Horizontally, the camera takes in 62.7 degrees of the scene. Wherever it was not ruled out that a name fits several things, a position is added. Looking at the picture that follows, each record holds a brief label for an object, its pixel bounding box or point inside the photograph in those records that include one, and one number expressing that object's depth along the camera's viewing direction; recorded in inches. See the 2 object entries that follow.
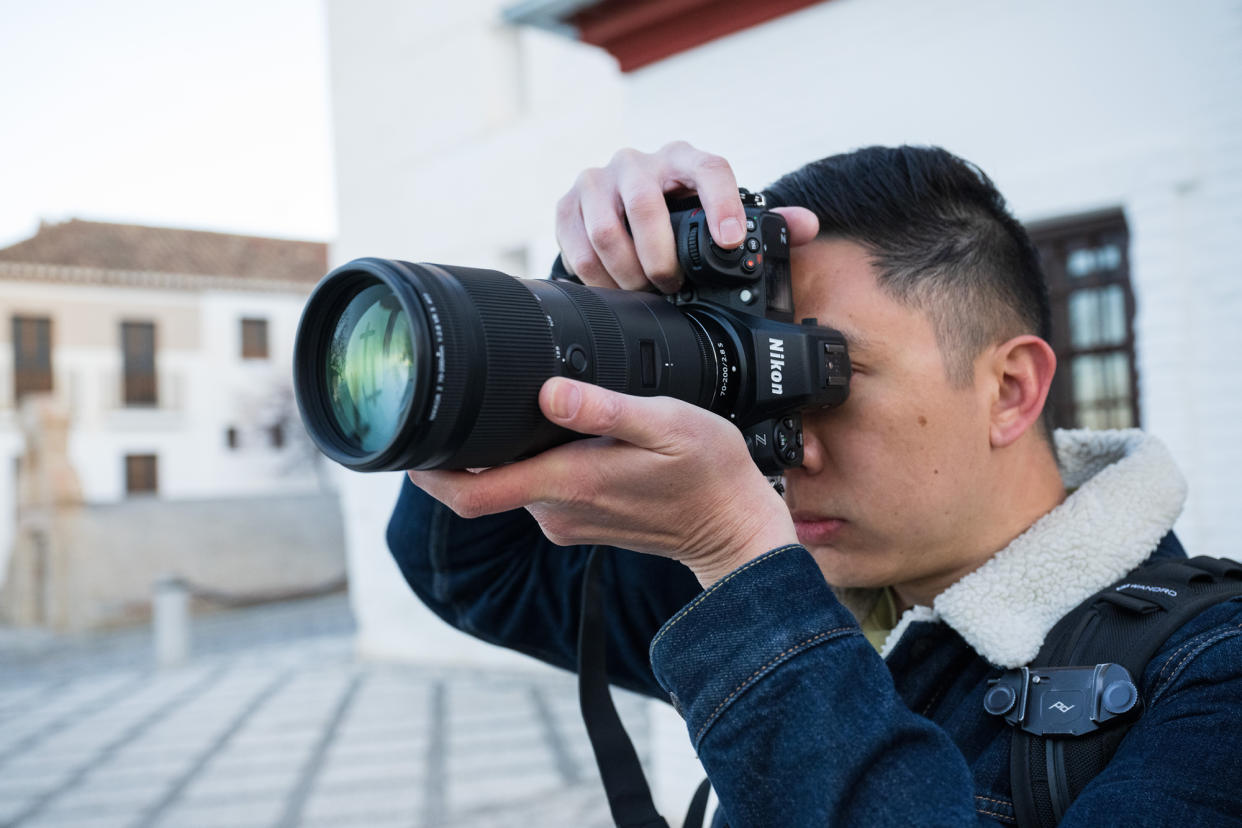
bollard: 319.9
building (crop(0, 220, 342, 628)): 834.2
